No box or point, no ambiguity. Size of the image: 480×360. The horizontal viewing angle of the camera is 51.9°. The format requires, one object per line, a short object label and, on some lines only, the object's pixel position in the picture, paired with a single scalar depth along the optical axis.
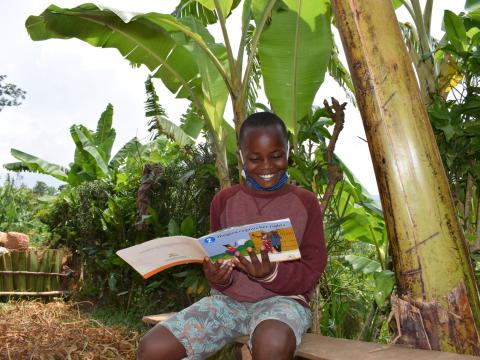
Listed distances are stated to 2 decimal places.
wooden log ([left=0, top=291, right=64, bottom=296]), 6.37
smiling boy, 1.79
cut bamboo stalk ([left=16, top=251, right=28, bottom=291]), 6.75
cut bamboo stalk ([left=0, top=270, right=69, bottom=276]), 6.57
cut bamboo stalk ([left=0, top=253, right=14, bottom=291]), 6.61
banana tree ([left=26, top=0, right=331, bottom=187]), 3.39
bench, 1.45
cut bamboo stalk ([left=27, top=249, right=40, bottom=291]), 6.86
